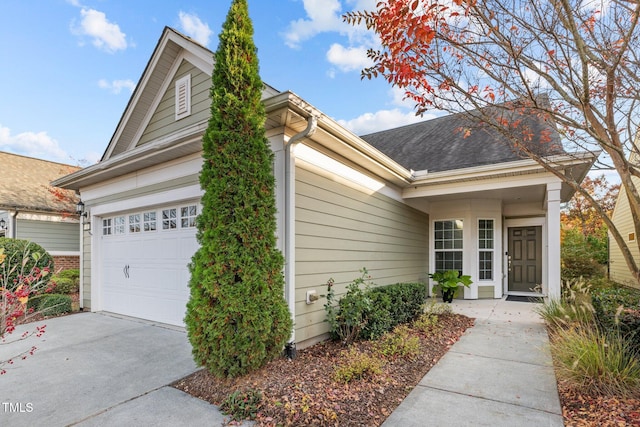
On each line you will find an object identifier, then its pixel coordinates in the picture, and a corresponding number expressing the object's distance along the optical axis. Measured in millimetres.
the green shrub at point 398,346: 3955
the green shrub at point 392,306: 4594
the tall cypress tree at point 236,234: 3084
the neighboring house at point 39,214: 9984
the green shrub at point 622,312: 3547
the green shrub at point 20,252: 6871
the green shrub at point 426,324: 5059
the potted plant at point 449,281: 7500
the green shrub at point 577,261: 8852
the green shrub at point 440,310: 6076
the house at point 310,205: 4332
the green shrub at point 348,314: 4461
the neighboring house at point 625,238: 11193
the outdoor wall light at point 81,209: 7148
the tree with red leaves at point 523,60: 2707
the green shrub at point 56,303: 6676
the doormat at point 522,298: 7921
